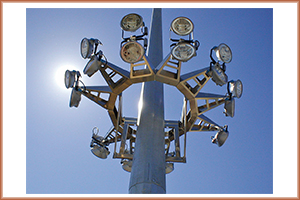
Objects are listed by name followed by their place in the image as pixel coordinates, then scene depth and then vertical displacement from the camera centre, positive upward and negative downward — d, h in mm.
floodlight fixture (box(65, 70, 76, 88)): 15305 +987
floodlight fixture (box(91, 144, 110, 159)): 19266 -2870
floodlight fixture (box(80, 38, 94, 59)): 14555 +2291
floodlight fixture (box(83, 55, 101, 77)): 14875 +1525
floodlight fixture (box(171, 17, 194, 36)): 14812 +3284
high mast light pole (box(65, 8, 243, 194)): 13906 +342
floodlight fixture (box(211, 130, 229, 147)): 17266 -1867
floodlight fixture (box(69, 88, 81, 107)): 15367 +121
